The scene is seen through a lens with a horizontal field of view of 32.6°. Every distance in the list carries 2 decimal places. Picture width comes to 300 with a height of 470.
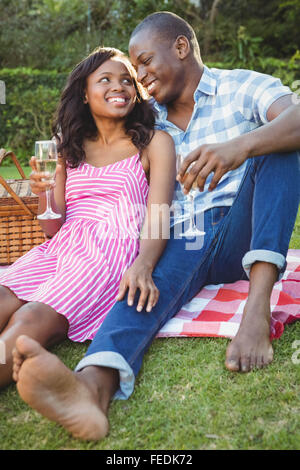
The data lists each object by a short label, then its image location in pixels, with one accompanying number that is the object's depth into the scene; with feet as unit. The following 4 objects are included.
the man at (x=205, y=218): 5.50
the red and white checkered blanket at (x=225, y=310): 8.01
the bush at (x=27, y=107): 33.06
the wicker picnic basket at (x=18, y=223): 11.96
